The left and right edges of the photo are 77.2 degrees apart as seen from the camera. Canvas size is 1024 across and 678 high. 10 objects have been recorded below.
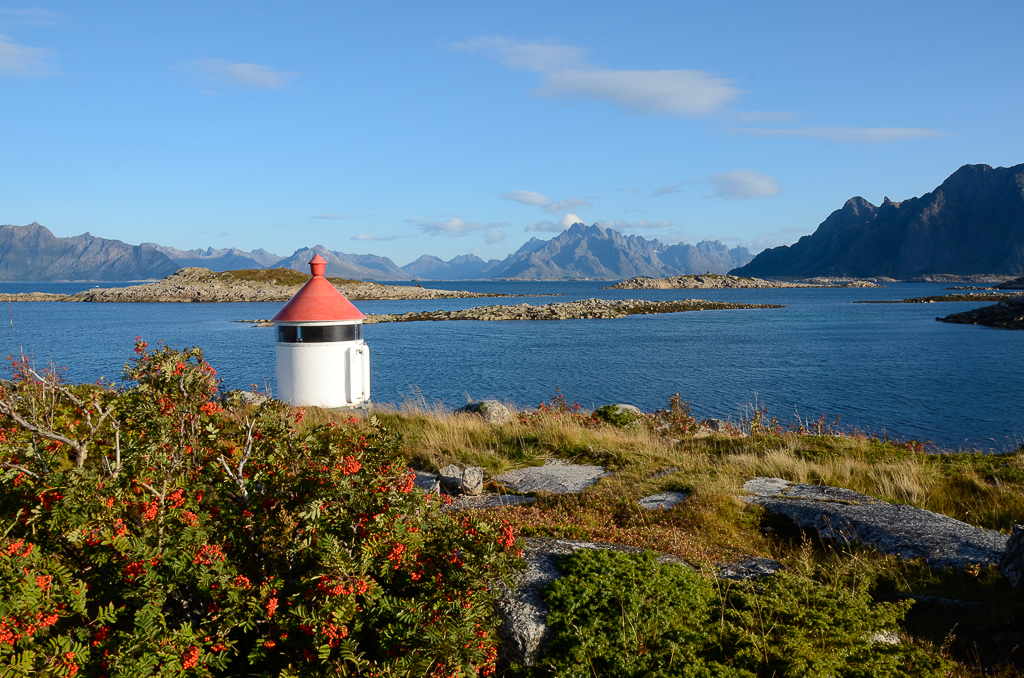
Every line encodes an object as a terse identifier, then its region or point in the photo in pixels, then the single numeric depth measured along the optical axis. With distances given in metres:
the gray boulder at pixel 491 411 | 15.22
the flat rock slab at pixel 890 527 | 6.16
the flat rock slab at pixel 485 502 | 7.92
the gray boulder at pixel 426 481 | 8.33
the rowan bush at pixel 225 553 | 3.74
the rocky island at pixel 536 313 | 84.12
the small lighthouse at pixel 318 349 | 13.26
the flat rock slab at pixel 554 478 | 8.84
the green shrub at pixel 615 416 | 14.83
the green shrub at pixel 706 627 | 4.34
